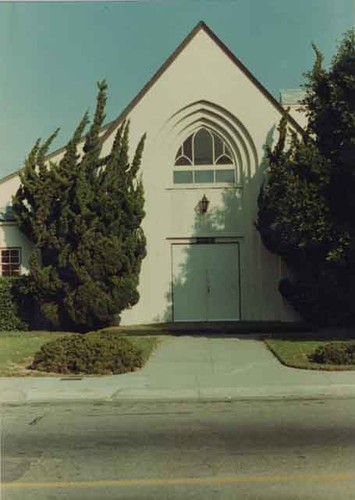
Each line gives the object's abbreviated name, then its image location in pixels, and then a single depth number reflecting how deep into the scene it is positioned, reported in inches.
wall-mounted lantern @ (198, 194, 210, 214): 816.3
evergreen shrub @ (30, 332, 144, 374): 484.4
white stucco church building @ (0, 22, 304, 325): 810.8
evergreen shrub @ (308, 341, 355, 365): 490.0
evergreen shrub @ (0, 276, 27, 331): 774.5
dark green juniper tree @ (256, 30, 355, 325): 595.2
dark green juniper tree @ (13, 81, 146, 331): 735.1
